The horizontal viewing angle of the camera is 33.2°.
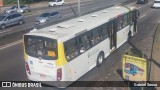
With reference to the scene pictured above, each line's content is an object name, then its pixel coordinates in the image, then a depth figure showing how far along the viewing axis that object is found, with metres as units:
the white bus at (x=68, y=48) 13.09
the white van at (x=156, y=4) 46.61
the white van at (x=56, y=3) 63.22
